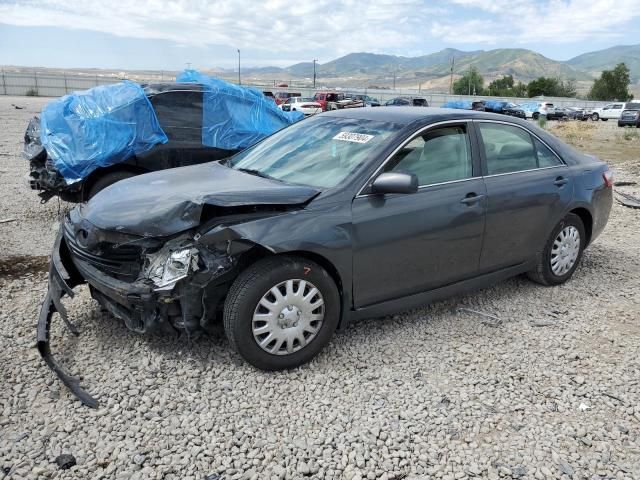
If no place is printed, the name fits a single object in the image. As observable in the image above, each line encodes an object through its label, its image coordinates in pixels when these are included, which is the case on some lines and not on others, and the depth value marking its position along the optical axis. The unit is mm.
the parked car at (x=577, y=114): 44594
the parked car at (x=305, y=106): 32688
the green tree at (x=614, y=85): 79312
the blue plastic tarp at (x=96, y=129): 6707
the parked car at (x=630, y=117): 34500
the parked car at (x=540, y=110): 43972
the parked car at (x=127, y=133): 6758
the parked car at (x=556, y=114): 43938
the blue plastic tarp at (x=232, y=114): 7884
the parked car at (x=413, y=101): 39219
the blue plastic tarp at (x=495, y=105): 39841
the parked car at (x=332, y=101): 35938
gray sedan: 3186
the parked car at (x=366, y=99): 41531
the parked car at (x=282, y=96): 41891
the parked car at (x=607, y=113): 44719
